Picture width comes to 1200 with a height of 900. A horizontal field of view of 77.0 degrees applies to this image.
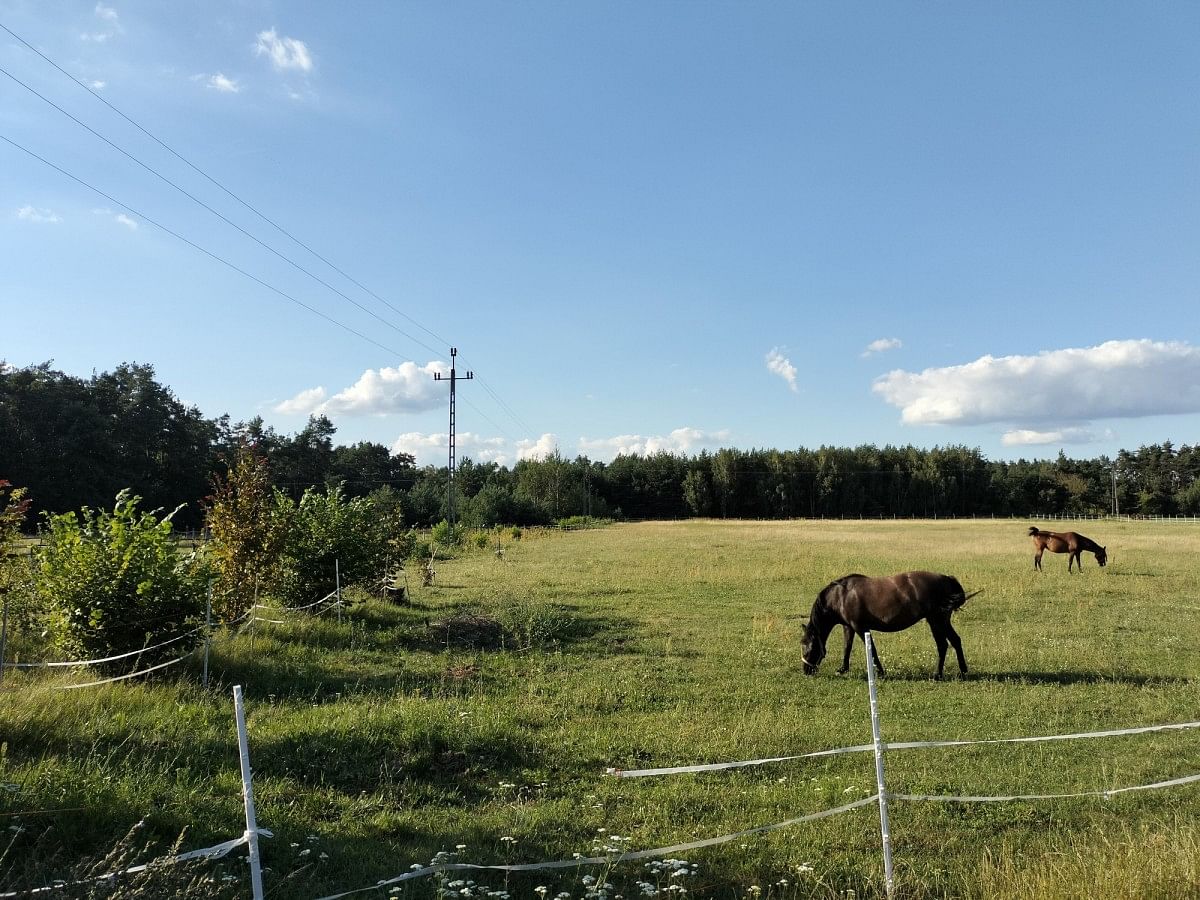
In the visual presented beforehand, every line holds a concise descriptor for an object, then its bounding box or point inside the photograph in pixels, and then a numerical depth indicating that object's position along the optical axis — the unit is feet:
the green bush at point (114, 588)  30.55
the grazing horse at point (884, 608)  36.11
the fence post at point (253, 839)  11.20
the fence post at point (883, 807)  13.40
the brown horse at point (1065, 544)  79.20
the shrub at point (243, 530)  44.06
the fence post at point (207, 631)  29.55
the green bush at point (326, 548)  52.29
